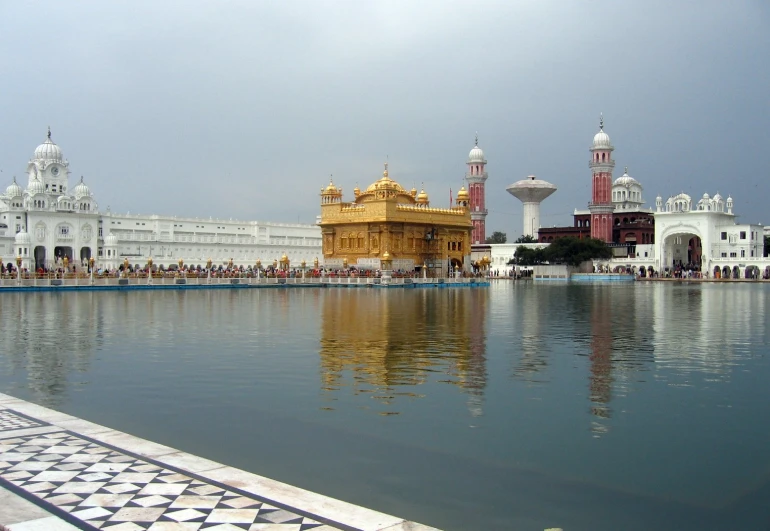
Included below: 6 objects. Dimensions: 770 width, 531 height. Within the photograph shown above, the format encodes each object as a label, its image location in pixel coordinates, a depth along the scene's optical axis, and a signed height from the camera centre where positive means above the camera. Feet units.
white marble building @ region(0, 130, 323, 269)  218.38 +14.26
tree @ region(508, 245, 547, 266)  278.87 +6.53
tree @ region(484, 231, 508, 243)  422.82 +20.73
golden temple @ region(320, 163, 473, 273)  186.39 +11.93
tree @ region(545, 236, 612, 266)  267.59 +8.16
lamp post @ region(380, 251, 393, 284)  166.81 +1.63
